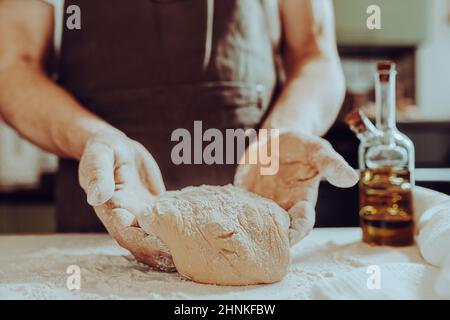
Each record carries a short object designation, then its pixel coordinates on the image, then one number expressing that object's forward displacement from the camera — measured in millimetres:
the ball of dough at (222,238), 536
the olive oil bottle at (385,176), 712
